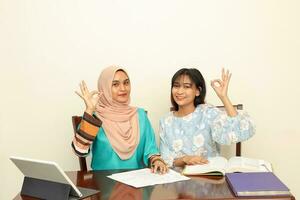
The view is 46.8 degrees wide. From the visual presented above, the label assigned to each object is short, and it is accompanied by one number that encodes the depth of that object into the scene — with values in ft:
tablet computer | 4.03
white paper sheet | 4.76
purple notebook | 4.15
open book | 5.09
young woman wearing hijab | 6.47
